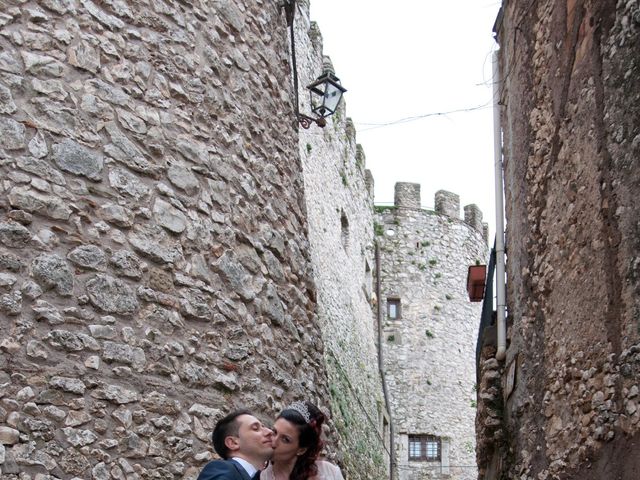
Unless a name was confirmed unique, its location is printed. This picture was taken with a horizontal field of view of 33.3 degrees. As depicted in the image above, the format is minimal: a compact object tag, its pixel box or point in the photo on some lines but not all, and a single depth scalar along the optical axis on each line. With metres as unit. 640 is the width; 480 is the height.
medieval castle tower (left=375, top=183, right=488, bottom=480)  20.27
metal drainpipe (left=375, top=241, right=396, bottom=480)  19.33
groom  3.63
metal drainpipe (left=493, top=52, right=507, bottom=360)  6.85
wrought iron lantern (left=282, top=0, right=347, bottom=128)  8.14
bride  3.74
